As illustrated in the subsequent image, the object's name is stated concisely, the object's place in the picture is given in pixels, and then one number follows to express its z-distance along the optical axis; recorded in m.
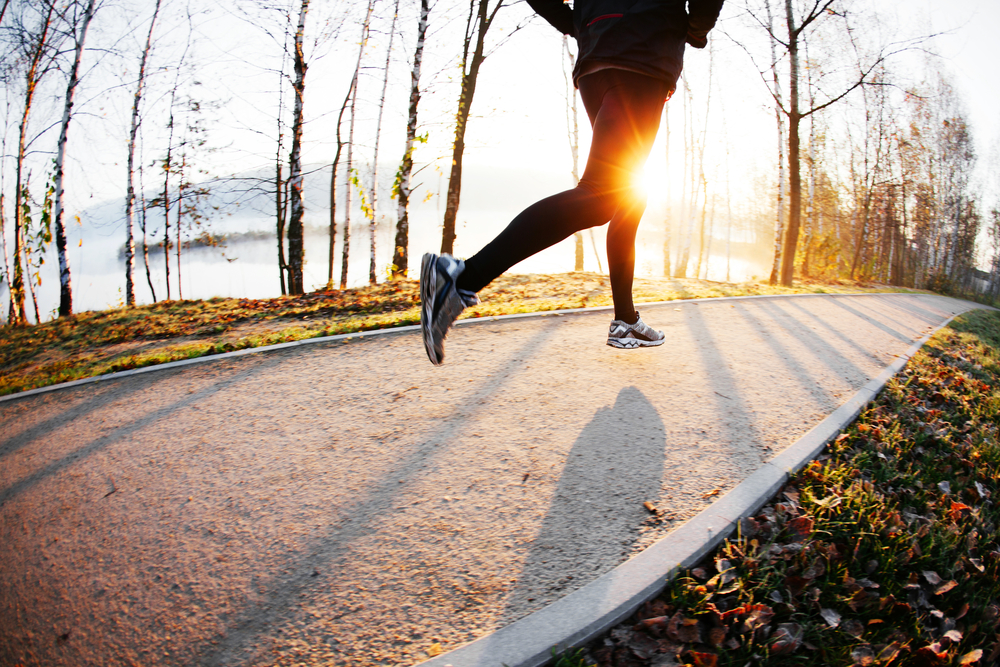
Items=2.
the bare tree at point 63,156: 13.67
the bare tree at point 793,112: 12.46
